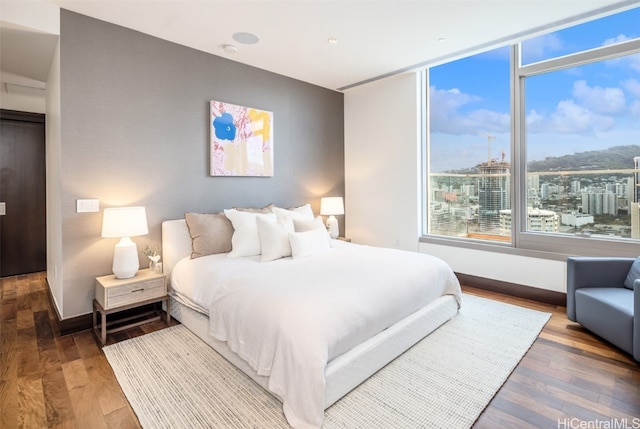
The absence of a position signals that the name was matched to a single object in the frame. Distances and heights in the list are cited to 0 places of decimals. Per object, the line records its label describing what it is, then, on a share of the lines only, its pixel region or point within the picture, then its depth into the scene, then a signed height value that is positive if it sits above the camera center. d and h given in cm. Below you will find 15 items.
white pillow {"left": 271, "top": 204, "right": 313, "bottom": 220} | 373 -1
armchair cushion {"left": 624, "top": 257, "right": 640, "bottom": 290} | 261 -54
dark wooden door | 466 +30
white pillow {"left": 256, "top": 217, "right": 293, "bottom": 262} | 304 -28
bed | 175 -72
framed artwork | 376 +88
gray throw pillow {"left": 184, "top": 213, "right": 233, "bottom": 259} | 319 -22
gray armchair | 228 -72
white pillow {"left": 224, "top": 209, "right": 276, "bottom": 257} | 317 -22
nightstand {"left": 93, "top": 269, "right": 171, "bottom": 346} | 269 -72
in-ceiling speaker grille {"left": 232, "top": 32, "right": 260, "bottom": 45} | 330 +181
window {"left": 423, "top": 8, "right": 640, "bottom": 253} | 321 +78
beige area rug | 179 -113
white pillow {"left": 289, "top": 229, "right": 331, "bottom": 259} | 308 -32
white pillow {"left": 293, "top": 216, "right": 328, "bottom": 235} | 348 -15
